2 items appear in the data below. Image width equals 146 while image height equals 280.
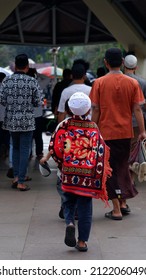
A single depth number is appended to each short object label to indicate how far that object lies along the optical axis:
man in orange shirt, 11.70
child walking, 9.53
